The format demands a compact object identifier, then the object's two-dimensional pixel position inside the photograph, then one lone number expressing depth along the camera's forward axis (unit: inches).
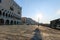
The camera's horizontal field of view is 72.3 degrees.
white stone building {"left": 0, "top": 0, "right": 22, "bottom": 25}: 629.1
